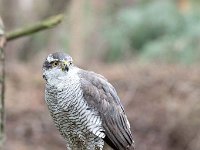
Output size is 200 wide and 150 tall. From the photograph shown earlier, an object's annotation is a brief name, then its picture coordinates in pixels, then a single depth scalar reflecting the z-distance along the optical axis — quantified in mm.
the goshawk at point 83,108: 9547
